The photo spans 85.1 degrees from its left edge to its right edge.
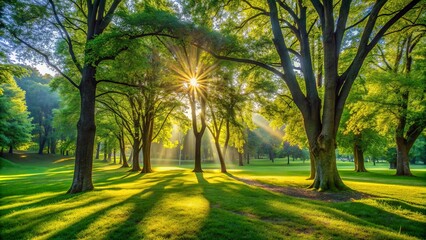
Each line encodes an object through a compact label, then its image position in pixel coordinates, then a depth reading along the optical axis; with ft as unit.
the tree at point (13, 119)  112.45
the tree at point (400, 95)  61.62
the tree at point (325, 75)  34.01
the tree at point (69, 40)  33.25
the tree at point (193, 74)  59.82
